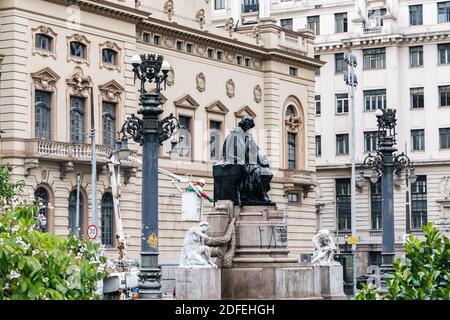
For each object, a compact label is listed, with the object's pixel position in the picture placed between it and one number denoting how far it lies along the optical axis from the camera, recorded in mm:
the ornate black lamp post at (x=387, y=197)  44750
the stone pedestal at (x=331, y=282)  32938
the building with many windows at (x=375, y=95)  89625
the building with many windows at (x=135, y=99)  55250
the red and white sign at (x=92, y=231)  43572
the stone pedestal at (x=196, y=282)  29812
